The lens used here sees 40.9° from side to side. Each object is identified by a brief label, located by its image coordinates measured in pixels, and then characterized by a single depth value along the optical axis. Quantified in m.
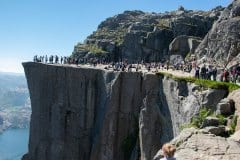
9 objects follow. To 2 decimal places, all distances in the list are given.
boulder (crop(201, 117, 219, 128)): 18.92
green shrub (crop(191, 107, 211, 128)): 20.63
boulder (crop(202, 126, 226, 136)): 17.11
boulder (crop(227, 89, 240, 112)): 20.58
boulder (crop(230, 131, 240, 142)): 15.79
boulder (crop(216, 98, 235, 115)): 20.43
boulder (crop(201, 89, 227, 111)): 25.41
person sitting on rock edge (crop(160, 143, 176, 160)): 10.52
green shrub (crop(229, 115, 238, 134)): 17.93
